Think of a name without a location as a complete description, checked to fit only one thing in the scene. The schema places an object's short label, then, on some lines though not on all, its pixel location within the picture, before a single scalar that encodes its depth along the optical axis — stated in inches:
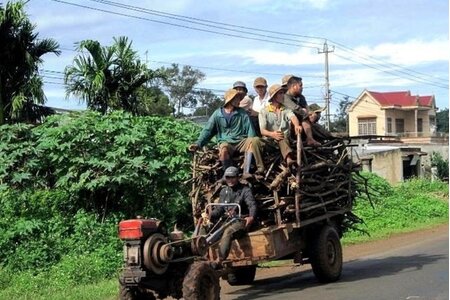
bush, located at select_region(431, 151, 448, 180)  1959.9
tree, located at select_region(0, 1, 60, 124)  669.3
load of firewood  387.2
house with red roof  2783.0
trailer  319.3
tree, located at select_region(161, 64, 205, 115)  2719.0
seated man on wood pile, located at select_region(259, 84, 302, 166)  399.9
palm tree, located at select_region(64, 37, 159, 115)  725.3
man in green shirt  389.4
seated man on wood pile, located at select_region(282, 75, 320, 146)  414.6
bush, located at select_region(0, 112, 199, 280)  501.7
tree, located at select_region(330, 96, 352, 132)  3368.4
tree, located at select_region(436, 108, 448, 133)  3792.3
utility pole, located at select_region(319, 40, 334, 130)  2221.9
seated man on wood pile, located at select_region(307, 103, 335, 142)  426.3
